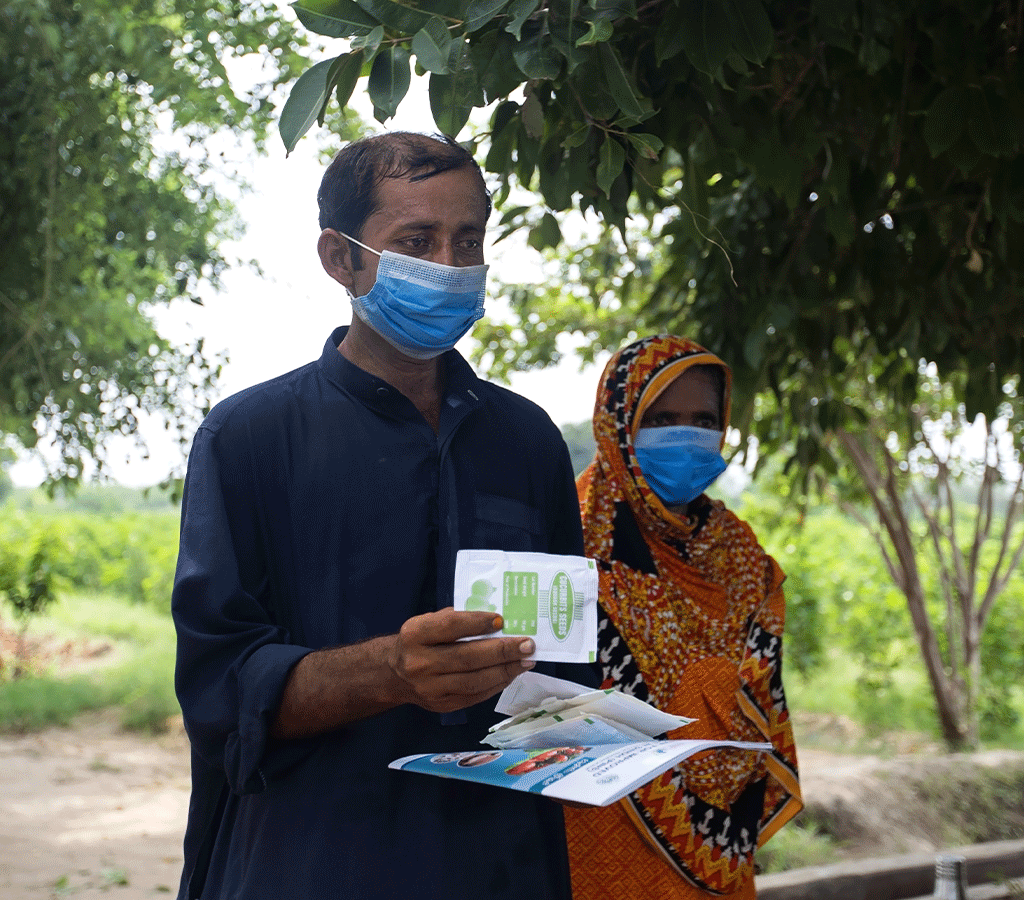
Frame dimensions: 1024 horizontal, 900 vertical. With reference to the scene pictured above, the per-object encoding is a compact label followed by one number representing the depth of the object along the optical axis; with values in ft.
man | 4.21
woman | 7.38
